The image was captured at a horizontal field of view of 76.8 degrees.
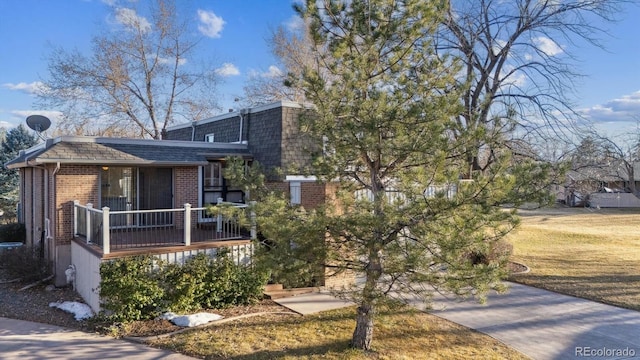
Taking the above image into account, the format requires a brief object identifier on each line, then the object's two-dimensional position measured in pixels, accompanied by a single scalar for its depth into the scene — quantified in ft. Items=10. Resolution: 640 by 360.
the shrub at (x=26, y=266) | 35.78
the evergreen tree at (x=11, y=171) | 81.55
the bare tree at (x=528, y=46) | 54.29
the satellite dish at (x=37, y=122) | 49.42
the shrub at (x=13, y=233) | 52.01
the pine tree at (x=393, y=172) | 17.58
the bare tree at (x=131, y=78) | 80.74
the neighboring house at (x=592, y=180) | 50.81
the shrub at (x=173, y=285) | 26.30
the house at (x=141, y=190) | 31.17
